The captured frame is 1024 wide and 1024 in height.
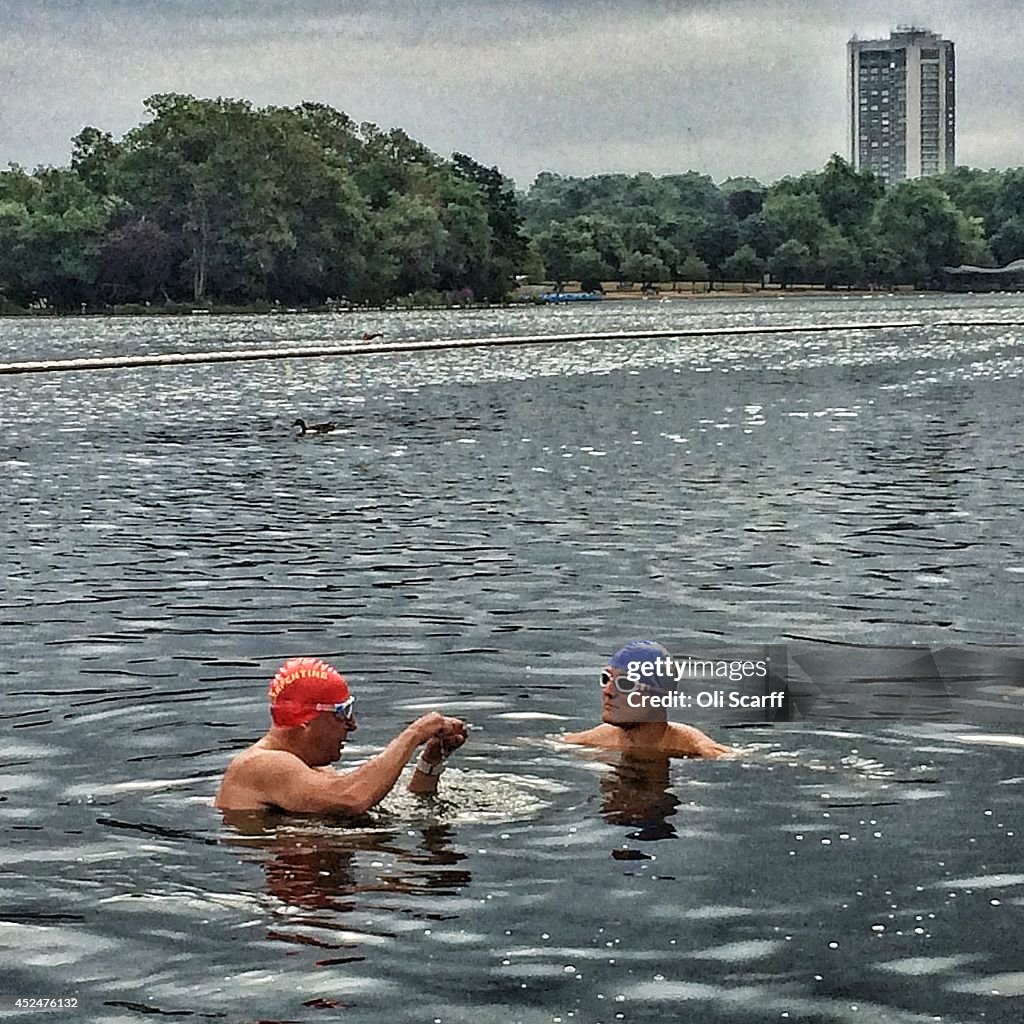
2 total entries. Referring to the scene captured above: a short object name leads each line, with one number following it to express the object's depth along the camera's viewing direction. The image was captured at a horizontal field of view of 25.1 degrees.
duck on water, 42.84
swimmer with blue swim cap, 12.52
